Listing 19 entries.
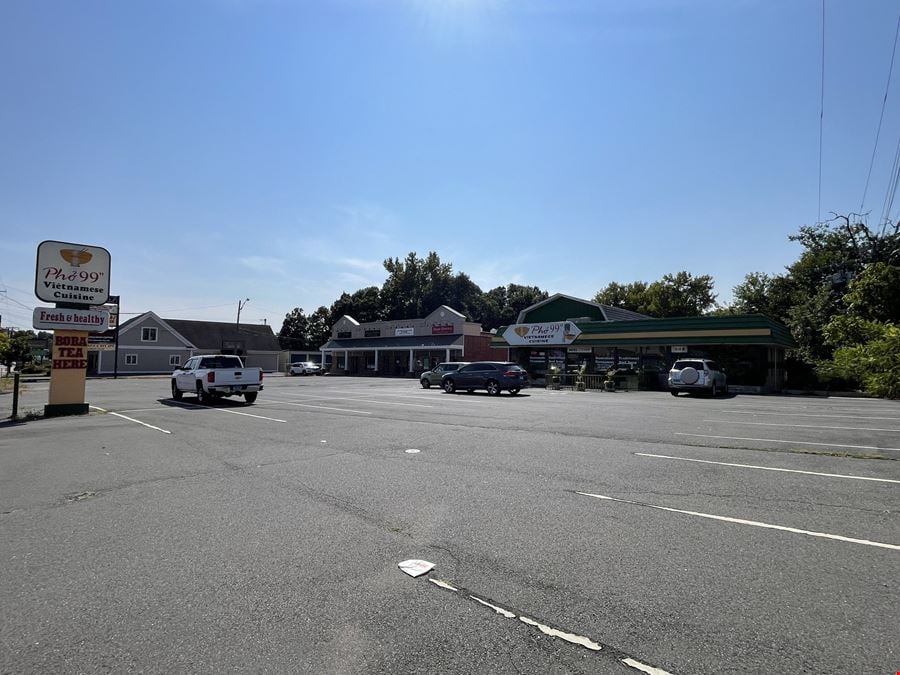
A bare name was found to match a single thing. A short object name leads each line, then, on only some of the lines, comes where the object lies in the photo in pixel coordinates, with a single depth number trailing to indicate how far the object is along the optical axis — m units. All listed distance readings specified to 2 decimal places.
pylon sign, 17.23
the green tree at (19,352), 52.12
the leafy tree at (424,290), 82.00
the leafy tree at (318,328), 95.62
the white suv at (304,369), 61.08
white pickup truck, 19.17
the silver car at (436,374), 34.12
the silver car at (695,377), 24.52
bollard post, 15.46
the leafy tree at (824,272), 35.38
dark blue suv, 25.52
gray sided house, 55.31
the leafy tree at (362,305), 83.62
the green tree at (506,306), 79.75
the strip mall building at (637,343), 30.34
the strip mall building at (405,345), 52.91
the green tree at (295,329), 97.75
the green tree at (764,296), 45.50
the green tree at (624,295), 65.31
